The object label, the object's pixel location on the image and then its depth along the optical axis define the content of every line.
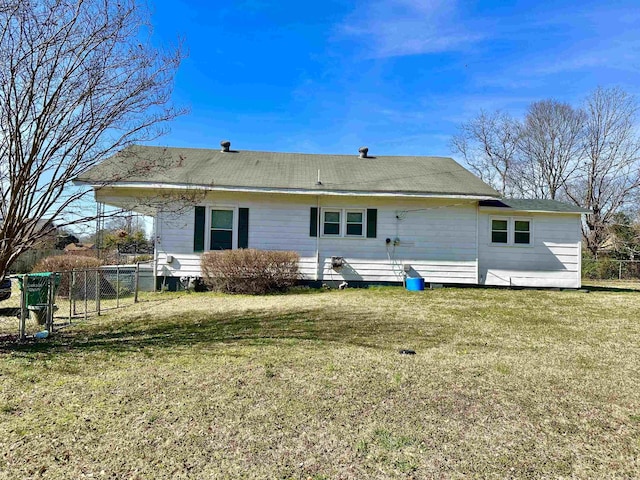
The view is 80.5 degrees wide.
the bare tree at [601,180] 25.69
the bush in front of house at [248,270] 10.47
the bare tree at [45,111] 4.80
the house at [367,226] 11.49
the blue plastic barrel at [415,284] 11.73
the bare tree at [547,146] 28.18
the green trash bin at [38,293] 5.91
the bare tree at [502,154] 29.61
